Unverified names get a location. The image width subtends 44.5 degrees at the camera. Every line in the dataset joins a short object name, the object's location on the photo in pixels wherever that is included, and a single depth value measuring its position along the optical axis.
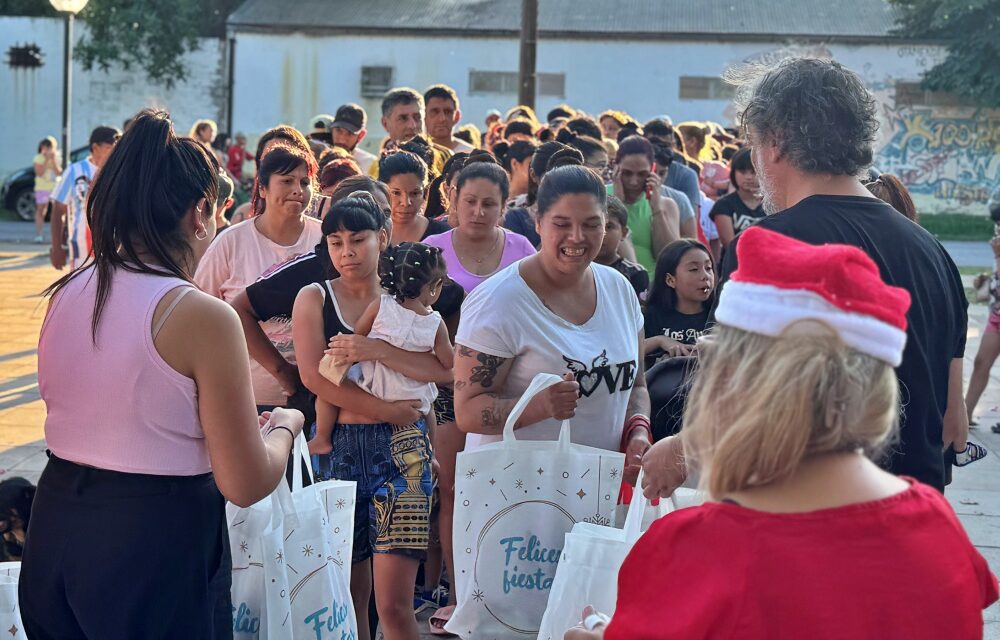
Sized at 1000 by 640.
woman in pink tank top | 2.67
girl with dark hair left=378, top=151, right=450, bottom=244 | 6.00
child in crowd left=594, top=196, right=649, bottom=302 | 5.88
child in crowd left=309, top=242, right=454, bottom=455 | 4.41
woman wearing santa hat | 1.84
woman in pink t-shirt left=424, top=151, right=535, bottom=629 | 5.51
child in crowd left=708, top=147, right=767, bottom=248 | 8.83
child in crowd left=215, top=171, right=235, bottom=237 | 4.51
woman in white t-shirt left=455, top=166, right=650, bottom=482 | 3.99
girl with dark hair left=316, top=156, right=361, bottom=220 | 6.40
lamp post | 17.05
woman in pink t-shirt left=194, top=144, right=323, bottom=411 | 5.20
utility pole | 15.20
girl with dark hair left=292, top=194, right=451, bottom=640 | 4.32
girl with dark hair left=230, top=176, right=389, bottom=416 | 4.78
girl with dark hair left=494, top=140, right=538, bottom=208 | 7.36
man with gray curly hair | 2.93
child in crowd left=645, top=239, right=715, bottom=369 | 5.94
